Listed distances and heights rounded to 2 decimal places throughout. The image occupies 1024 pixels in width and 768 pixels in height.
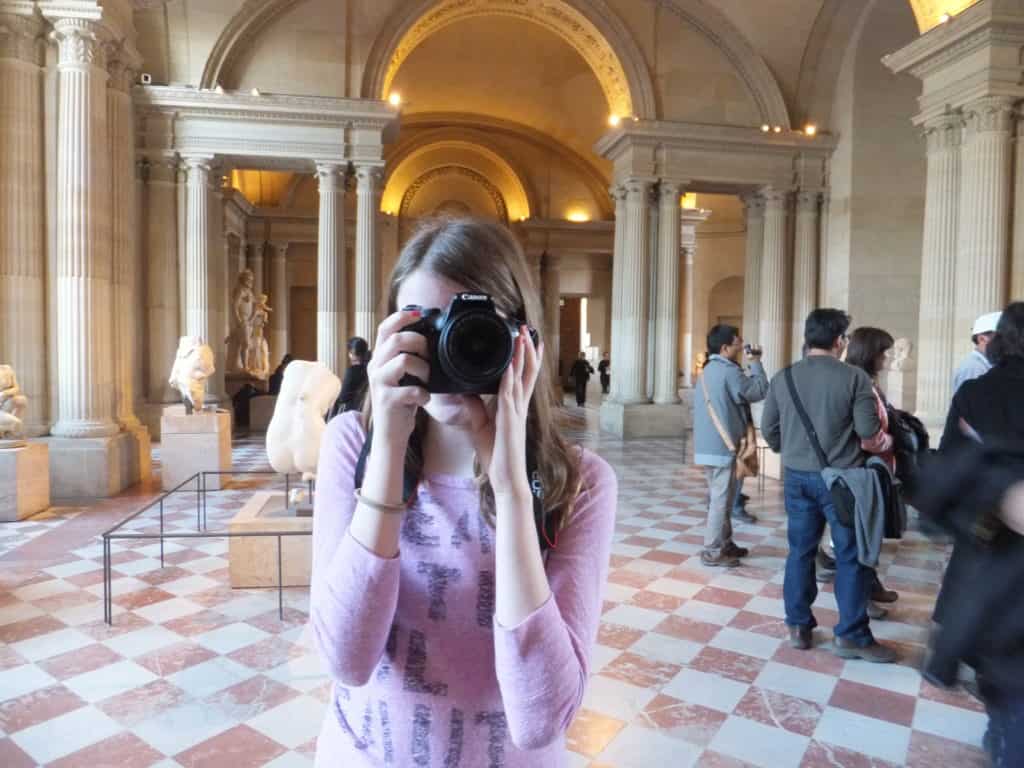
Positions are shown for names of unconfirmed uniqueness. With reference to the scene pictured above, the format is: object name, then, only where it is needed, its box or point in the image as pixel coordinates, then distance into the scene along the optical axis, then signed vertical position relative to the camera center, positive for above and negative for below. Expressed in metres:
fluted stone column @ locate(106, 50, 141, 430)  9.98 +1.55
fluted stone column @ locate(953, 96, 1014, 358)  9.48 +1.92
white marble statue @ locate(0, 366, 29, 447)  7.81 -0.78
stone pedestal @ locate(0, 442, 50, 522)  7.60 -1.57
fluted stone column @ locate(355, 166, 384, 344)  14.55 +1.93
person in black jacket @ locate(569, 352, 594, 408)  23.75 -1.05
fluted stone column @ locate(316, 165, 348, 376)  14.39 +1.44
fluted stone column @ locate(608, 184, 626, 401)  15.71 +1.54
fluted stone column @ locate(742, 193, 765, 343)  16.33 +1.99
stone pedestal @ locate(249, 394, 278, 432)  16.12 -1.59
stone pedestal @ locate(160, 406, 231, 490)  9.52 -1.44
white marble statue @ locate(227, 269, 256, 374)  17.89 +0.41
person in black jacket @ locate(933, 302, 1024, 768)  1.45 -0.50
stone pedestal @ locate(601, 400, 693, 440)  15.26 -1.64
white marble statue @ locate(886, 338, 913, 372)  12.46 -0.12
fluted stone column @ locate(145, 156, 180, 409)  13.59 +1.19
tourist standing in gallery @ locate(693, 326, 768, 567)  5.98 -0.58
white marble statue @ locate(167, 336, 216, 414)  9.52 -0.38
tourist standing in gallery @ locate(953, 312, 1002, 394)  5.03 -0.02
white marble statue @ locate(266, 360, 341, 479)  5.57 -0.63
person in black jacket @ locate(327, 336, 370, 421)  7.53 -0.33
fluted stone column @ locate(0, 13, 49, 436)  8.65 +1.56
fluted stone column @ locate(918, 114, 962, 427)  10.22 +1.17
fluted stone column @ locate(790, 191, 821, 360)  15.69 +1.91
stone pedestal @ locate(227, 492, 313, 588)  5.46 -1.68
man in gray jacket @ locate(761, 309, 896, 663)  4.29 -0.71
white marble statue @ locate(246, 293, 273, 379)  18.23 -0.15
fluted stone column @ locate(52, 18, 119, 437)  8.74 +1.34
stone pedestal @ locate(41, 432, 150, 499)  8.76 -1.59
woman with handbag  5.02 -0.03
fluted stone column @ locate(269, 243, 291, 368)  22.56 +1.50
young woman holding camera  1.10 -0.35
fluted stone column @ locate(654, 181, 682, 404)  15.53 +0.63
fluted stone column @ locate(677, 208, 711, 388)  22.77 +2.92
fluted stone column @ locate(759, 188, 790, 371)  15.69 +1.35
